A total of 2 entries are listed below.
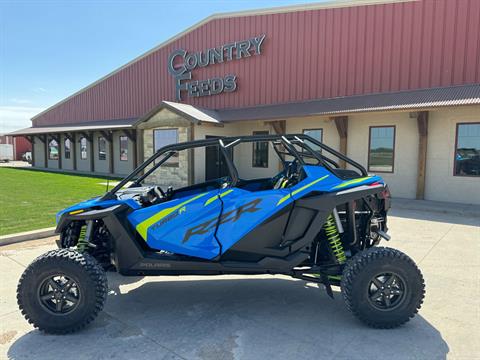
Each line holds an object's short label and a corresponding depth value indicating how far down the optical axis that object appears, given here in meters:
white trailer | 39.69
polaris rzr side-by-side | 3.04
